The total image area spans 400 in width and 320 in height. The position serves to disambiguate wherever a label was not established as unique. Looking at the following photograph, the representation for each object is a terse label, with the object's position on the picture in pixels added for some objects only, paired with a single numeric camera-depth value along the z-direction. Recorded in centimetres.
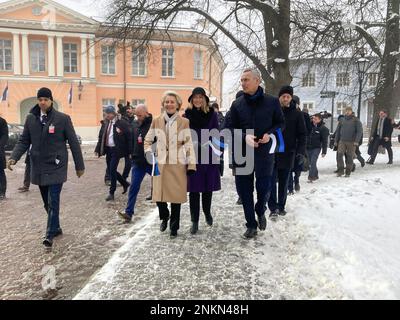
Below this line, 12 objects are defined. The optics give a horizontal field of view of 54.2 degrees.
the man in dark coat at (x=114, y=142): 863
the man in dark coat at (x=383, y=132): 1373
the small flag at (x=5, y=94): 3184
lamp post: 1593
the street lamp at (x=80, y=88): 3482
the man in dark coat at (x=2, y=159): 867
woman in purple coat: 545
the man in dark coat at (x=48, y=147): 541
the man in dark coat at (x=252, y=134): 506
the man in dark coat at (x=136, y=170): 657
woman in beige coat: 520
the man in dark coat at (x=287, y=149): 618
